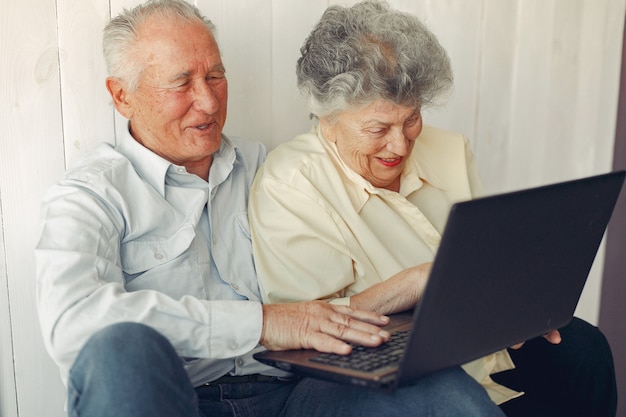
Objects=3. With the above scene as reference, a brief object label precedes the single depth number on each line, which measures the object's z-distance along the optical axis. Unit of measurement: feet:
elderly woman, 5.45
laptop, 3.63
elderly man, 3.94
